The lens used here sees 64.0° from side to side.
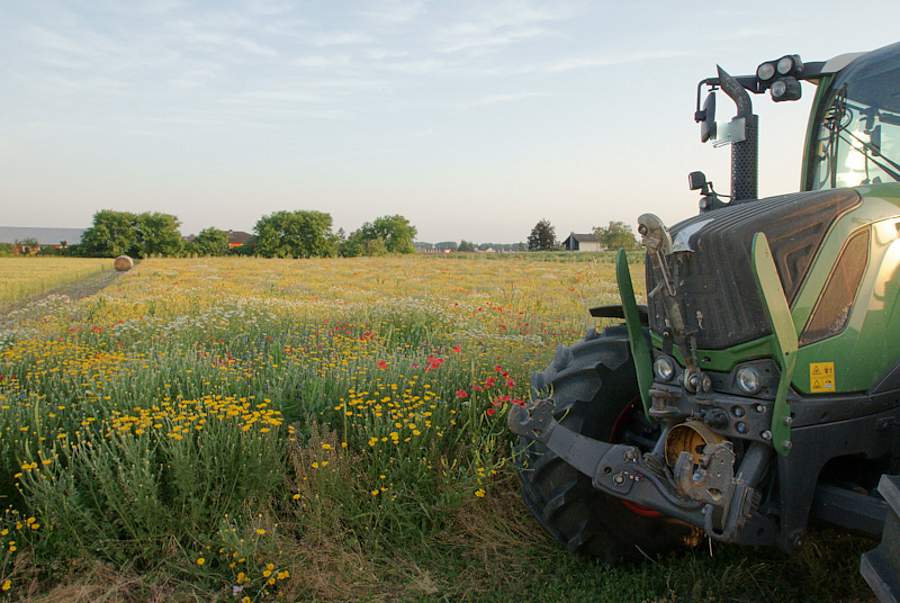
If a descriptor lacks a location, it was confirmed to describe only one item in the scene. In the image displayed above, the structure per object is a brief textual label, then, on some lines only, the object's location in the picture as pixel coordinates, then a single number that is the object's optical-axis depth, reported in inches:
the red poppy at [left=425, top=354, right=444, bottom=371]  200.2
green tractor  103.7
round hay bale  1433.3
